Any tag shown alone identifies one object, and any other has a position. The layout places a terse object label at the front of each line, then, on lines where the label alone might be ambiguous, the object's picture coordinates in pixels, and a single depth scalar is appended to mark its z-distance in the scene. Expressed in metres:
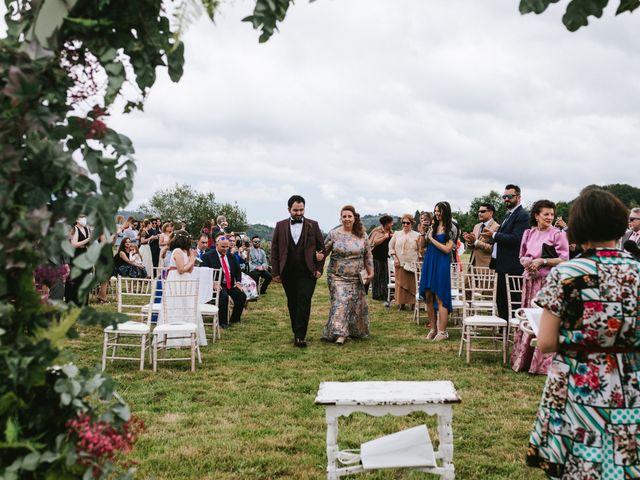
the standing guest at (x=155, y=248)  16.50
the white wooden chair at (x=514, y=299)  7.10
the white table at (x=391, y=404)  3.63
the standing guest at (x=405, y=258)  12.62
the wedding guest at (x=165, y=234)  14.35
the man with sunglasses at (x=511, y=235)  7.94
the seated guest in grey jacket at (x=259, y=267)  16.02
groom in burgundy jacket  8.78
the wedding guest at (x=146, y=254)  16.27
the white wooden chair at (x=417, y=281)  10.91
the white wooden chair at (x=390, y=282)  13.62
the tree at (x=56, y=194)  1.70
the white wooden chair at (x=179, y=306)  7.69
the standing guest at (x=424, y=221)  12.66
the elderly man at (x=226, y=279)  10.53
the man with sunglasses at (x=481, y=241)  10.19
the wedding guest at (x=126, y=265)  14.73
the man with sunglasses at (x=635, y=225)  8.54
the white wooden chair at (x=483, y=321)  7.54
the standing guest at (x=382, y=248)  14.00
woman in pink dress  6.66
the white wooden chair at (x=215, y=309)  9.10
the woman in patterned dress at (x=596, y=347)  2.53
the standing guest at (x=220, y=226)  14.66
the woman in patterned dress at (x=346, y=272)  9.20
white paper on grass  3.81
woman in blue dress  8.89
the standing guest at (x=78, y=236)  9.87
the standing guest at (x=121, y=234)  15.13
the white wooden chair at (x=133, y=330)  7.10
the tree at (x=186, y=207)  63.38
